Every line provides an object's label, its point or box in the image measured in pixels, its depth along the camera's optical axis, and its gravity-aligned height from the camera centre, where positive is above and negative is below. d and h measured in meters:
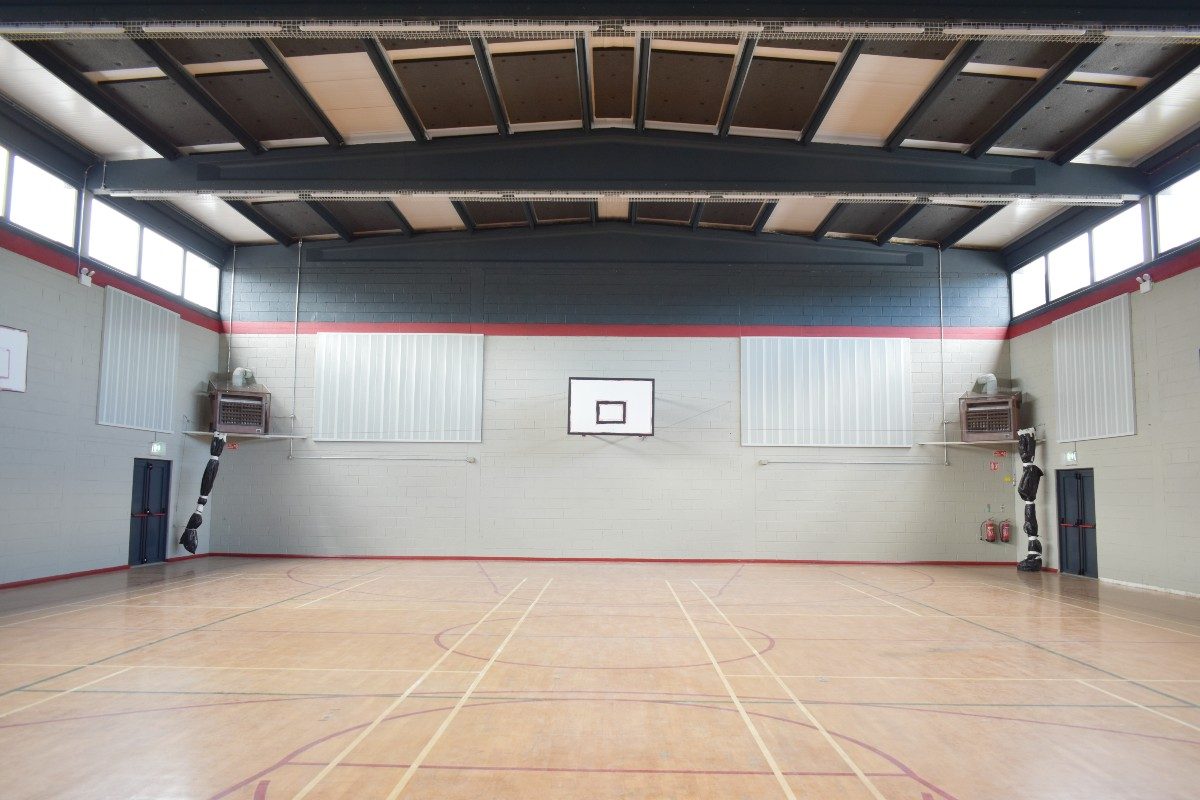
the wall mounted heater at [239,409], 15.34 +0.98
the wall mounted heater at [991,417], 15.15 +0.98
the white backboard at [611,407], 15.73 +1.12
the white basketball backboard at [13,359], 10.64 +1.34
